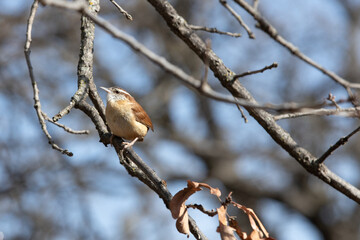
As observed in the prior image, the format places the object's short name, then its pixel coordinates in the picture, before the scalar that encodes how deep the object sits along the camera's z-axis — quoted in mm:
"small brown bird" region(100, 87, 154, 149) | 9212
